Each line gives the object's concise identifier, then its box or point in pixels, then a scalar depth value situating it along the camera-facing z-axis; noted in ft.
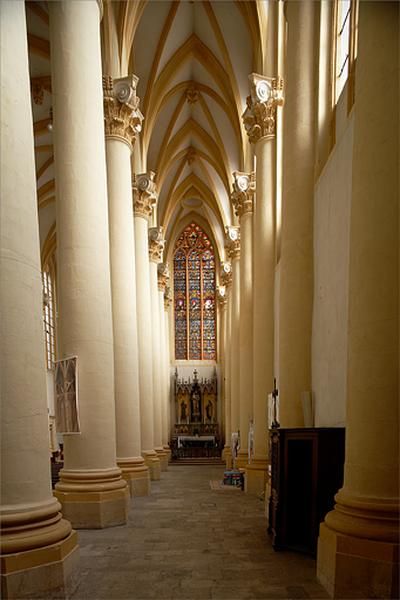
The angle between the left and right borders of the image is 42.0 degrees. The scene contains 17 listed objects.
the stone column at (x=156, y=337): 70.54
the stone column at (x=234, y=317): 71.91
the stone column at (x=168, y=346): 99.86
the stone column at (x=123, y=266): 37.14
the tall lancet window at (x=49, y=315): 93.56
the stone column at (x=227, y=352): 82.47
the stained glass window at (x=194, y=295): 112.16
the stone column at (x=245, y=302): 55.52
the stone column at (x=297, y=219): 29.45
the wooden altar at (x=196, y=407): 104.47
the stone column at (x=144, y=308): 52.54
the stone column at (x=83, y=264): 25.89
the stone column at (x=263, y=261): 42.57
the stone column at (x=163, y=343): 85.61
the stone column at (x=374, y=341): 14.80
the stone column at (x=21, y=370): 14.98
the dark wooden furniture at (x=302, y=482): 21.39
